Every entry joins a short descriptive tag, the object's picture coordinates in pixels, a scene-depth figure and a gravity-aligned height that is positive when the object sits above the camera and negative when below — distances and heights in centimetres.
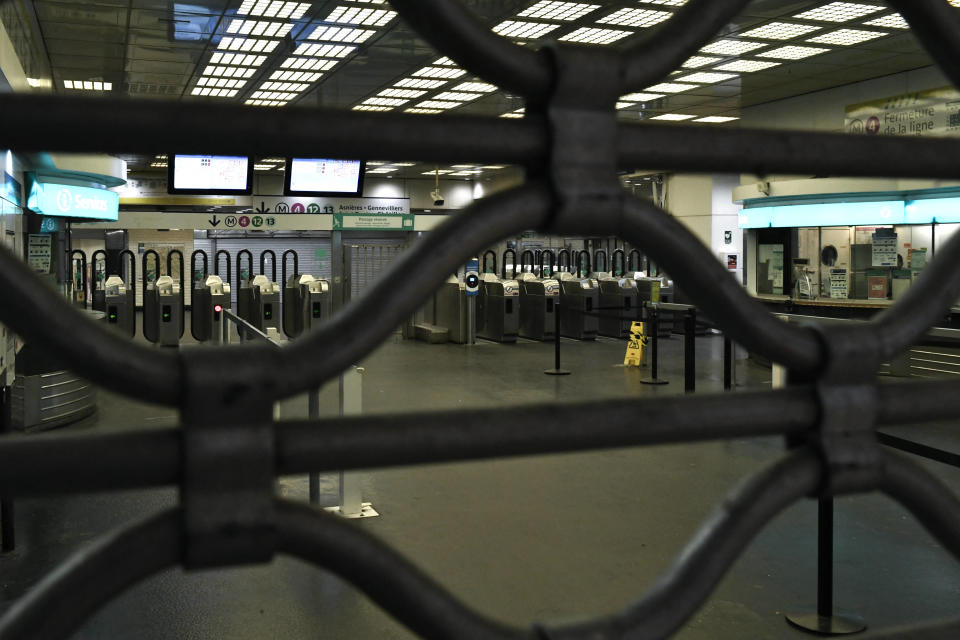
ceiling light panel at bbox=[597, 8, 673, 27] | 923 +312
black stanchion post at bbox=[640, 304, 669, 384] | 873 -75
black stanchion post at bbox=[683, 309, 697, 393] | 784 -65
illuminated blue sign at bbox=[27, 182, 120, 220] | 899 +103
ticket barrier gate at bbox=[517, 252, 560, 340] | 1461 -36
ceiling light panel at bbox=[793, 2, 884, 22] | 891 +308
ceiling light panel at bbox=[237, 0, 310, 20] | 885 +308
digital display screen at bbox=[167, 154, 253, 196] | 1162 +160
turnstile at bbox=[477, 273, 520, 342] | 1449 -39
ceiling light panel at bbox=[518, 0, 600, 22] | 899 +312
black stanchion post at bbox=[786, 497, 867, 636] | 323 -132
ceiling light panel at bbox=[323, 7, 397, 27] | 914 +311
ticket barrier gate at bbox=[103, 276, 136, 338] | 1288 -26
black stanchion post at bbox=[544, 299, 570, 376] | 1019 -102
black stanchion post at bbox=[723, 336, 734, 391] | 756 -73
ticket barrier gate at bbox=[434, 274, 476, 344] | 1406 -47
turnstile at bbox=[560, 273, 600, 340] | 1495 -34
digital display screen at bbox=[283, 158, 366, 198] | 1270 +171
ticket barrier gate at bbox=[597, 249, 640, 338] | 1521 -25
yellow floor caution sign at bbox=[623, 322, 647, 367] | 1091 -83
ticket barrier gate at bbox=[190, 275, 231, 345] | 1358 -30
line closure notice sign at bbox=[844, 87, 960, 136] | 1021 +227
